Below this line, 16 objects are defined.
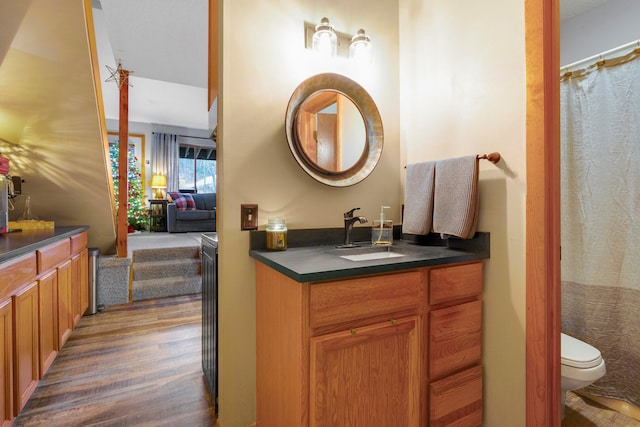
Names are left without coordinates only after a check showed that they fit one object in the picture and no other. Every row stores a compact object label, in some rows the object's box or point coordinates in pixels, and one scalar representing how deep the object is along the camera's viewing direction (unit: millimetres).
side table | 7152
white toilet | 1352
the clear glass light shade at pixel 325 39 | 1525
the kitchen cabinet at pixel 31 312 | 1371
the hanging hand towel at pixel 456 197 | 1365
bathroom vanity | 1010
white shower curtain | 1688
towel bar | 1328
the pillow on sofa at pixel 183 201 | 6554
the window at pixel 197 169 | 8570
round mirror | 1534
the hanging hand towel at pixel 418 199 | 1548
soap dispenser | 1619
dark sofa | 6422
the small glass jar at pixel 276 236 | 1418
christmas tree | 7165
